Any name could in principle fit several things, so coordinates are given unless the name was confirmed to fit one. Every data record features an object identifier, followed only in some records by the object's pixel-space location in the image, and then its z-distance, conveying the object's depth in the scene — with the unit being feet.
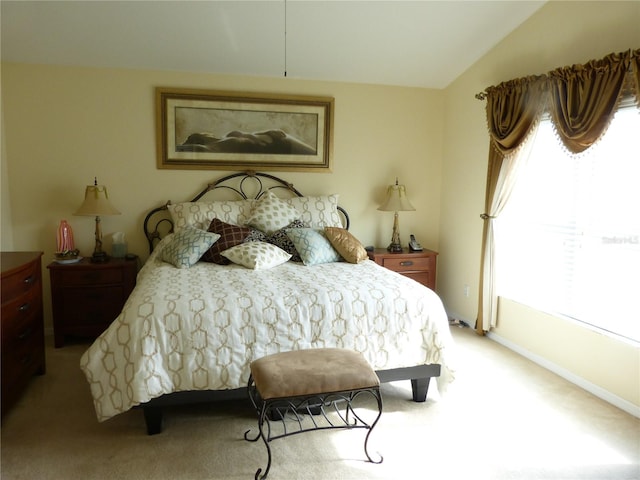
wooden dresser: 8.36
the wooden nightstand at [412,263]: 14.23
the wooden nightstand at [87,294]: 12.02
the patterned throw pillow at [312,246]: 11.30
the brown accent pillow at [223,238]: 11.14
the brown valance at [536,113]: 8.65
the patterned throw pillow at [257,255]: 10.51
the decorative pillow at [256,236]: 11.88
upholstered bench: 6.54
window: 9.13
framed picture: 13.55
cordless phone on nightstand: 14.73
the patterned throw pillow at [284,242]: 11.76
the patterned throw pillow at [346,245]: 11.56
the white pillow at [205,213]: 12.68
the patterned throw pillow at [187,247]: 10.64
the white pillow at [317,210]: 13.35
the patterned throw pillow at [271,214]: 12.53
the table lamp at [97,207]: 12.15
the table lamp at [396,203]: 14.37
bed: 7.59
